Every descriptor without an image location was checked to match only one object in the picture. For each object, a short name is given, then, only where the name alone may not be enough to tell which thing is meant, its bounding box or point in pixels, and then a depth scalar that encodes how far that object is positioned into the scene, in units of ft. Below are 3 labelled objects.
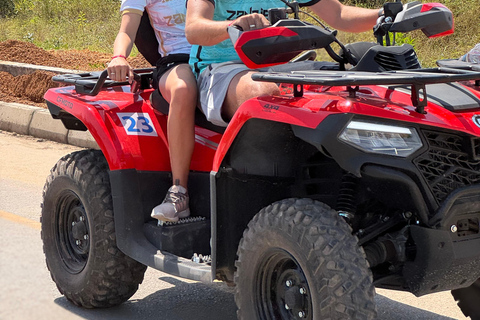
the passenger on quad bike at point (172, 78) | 12.40
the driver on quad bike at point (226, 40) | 10.94
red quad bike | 9.13
